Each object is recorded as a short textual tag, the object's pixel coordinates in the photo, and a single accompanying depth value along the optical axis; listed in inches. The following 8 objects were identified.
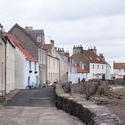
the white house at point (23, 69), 1301.7
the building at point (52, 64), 1854.1
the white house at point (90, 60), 3036.4
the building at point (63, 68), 2260.1
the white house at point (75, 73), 2563.0
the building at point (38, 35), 1714.4
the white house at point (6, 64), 996.6
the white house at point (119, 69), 4869.6
